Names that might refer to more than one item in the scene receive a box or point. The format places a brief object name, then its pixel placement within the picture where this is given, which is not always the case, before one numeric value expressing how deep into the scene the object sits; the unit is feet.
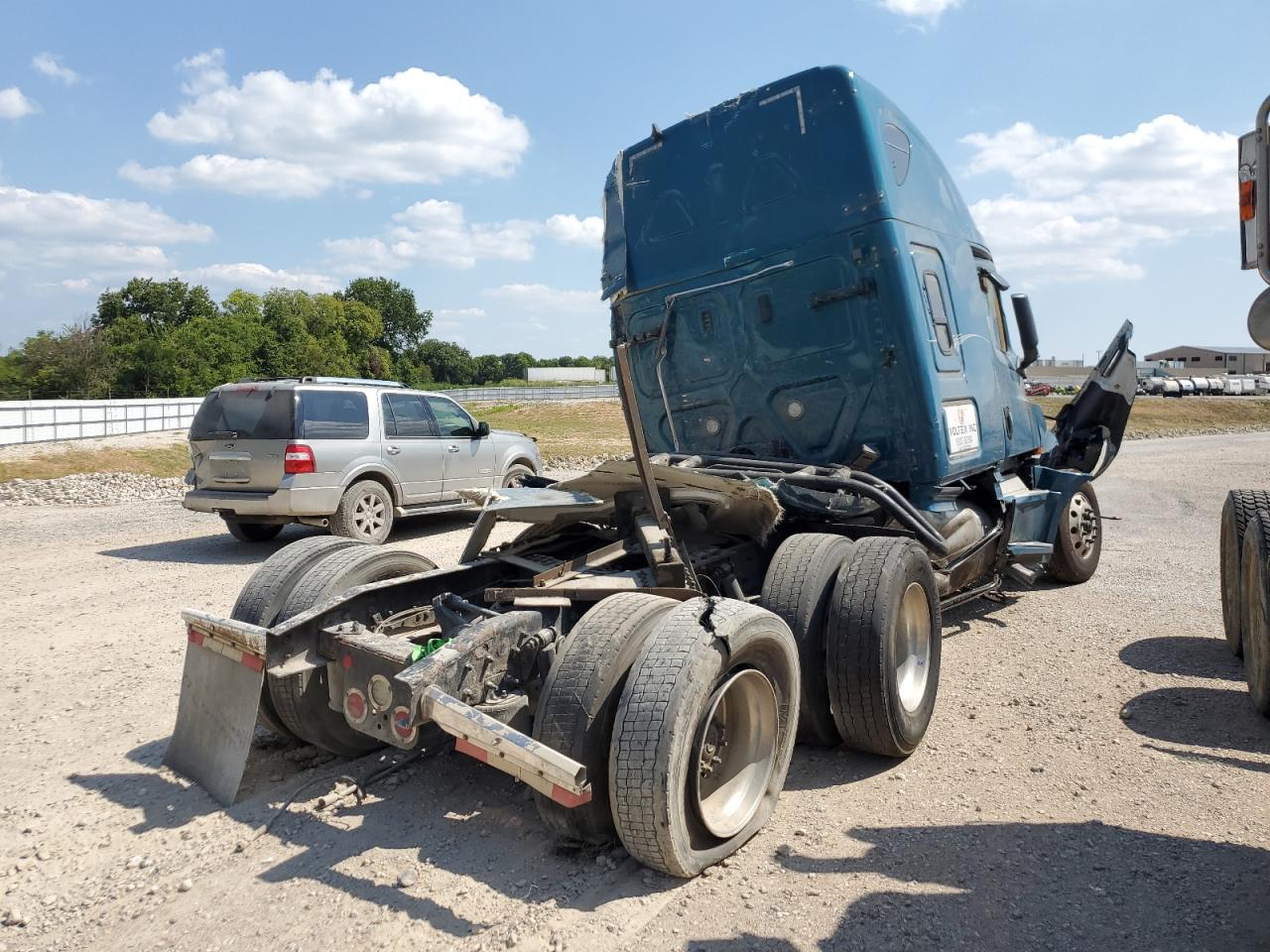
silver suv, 32.63
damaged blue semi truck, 11.04
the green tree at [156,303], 232.94
